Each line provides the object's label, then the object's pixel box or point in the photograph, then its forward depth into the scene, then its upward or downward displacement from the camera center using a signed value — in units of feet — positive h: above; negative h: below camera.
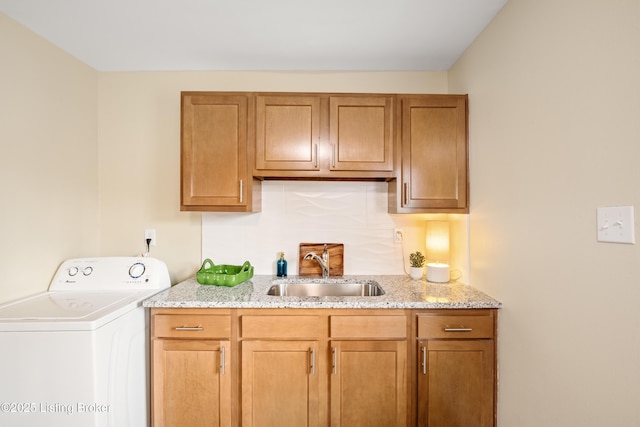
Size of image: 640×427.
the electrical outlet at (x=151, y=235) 7.37 -0.59
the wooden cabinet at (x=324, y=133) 6.26 +1.65
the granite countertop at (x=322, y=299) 5.25 -1.59
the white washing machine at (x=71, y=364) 4.18 -2.24
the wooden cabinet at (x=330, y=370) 5.25 -2.80
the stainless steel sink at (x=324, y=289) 6.86 -1.80
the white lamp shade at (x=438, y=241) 6.93 -0.68
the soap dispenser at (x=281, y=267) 7.16 -1.33
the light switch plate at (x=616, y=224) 2.92 -0.13
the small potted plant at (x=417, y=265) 6.87 -1.23
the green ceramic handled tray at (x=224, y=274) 6.32 -1.38
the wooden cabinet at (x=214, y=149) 6.23 +1.30
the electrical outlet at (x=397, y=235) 7.37 -0.58
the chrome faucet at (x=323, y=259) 7.19 -1.15
